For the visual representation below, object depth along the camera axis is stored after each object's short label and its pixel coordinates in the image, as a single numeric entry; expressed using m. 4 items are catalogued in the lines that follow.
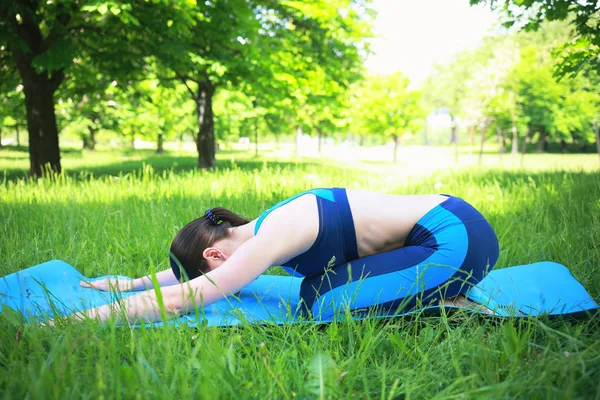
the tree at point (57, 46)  7.80
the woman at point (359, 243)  2.18
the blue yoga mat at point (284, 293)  2.15
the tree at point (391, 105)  33.78
